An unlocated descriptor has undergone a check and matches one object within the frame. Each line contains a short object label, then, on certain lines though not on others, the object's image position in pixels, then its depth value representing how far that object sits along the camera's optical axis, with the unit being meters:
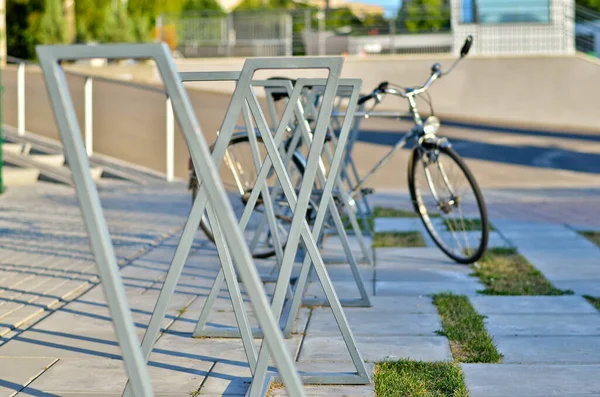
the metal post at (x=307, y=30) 25.77
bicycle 6.43
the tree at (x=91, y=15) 36.25
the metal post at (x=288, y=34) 26.72
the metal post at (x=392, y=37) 24.97
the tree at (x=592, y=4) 72.81
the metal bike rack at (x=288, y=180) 3.34
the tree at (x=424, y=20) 24.55
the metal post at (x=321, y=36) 25.77
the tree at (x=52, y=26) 28.89
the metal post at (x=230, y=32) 26.76
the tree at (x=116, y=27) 33.25
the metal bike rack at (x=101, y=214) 2.44
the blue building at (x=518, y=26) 23.75
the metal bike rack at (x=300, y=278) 4.48
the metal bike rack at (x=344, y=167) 5.95
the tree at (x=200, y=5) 67.06
